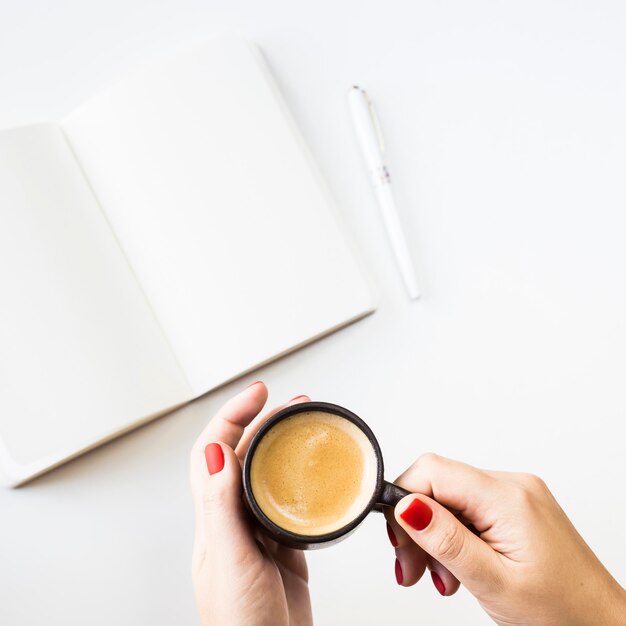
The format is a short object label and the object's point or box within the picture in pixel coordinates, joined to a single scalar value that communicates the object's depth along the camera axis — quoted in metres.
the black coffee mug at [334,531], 0.62
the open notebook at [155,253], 0.88
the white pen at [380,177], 1.00
